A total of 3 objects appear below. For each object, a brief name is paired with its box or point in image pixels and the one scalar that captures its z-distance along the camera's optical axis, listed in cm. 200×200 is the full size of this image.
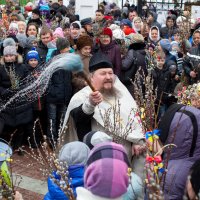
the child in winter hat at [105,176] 343
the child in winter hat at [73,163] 480
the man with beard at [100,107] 630
